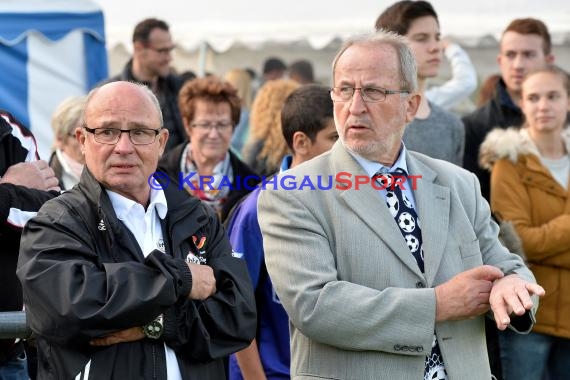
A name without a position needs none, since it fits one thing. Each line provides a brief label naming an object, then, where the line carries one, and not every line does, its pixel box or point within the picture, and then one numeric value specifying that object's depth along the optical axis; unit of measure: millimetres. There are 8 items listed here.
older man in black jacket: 6501
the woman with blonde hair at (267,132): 12809
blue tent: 17073
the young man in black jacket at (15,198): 8062
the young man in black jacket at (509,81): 12988
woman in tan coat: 11241
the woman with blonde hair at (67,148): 11859
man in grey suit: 6987
